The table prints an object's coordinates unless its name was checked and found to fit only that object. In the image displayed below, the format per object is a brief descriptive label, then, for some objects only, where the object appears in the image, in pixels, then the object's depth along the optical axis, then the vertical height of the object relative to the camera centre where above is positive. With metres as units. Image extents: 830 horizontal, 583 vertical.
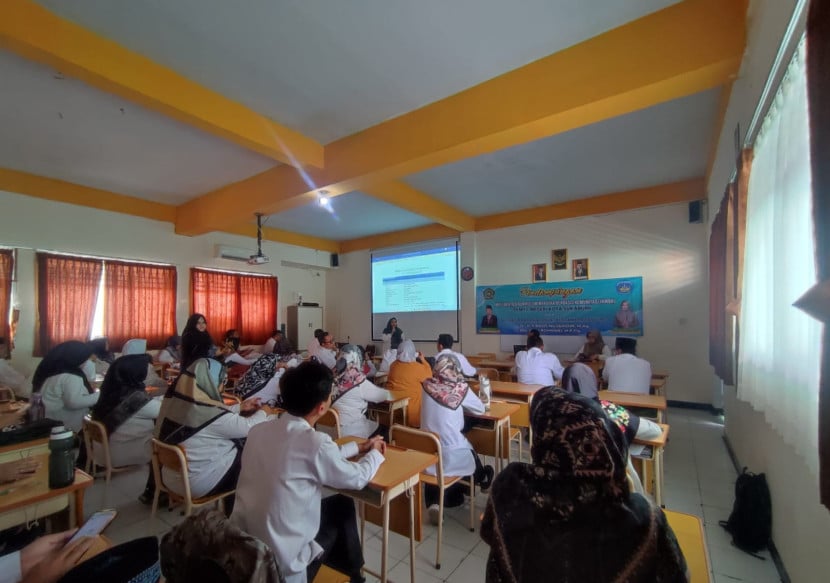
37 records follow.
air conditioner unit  7.25 +0.76
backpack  2.31 -1.34
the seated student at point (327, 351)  5.05 -0.77
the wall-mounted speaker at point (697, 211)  5.69 +1.15
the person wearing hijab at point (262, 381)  3.83 -0.86
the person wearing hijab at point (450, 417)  2.66 -0.86
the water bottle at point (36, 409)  2.60 -0.75
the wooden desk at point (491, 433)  3.03 -1.11
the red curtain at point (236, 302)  7.21 -0.15
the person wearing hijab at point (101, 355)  5.07 -0.81
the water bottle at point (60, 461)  1.62 -0.68
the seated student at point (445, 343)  4.21 -0.54
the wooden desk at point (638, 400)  3.18 -0.93
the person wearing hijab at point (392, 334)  8.37 -0.88
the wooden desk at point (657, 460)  2.24 -0.99
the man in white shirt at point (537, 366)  4.54 -0.85
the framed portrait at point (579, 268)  6.65 +0.40
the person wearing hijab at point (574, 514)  1.01 -0.60
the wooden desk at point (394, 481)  1.71 -0.83
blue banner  6.28 -0.26
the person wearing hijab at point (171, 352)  6.14 -0.90
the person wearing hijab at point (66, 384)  3.30 -0.75
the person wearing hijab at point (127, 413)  3.04 -0.92
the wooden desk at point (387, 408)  3.54 -1.11
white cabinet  8.86 -0.72
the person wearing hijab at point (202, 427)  2.26 -0.77
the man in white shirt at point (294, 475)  1.34 -0.65
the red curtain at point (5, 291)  5.03 +0.06
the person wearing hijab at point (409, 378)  3.69 -0.82
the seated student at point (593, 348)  5.96 -0.86
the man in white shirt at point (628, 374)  4.18 -0.87
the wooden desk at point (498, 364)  6.12 -1.12
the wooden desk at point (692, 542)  1.24 -0.86
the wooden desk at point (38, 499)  1.50 -0.80
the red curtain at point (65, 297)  5.37 -0.03
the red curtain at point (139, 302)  6.05 -0.12
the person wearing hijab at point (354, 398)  3.38 -0.90
